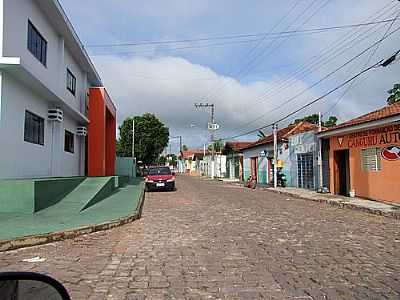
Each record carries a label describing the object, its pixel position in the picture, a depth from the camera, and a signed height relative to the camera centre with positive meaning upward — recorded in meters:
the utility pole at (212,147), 55.34 +3.51
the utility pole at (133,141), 57.71 +4.57
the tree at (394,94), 30.61 +5.79
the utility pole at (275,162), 30.13 +0.75
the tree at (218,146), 65.69 +4.40
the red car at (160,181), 26.48 -0.43
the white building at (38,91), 12.61 +3.05
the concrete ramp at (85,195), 13.23 -0.78
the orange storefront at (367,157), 17.25 +0.71
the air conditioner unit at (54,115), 17.11 +2.46
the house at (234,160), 48.38 +1.69
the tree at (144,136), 63.28 +5.72
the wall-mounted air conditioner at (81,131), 22.71 +2.35
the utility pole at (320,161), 24.35 +0.67
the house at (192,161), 83.64 +2.67
